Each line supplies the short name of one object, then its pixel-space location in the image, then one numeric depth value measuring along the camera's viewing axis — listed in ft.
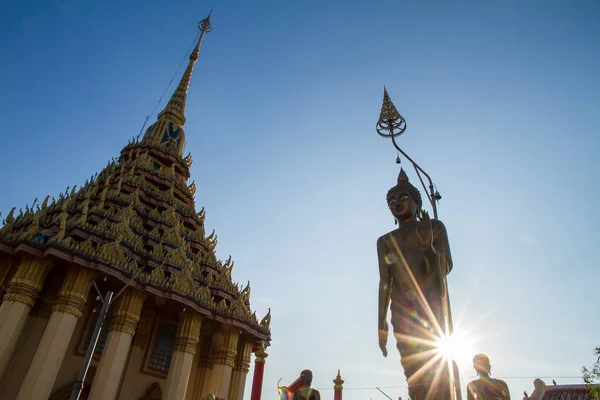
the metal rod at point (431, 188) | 17.98
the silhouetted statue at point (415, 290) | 16.30
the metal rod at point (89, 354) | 36.50
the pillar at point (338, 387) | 59.41
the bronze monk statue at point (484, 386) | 16.02
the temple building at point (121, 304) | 45.88
